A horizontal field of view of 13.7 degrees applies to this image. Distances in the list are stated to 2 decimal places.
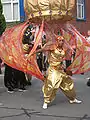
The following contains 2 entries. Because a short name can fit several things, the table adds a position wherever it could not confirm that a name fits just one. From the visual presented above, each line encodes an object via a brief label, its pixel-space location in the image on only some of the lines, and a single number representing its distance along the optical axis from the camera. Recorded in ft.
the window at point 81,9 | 82.28
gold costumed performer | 27.89
